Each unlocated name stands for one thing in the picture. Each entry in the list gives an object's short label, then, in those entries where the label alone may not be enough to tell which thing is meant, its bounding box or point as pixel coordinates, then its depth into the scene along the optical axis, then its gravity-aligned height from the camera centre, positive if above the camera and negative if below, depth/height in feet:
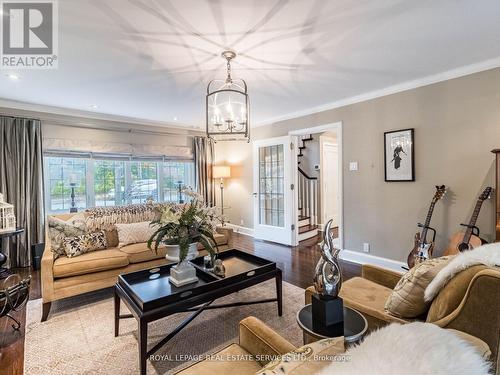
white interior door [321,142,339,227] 20.61 +0.23
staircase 20.61 -1.04
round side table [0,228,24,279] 10.71 -2.92
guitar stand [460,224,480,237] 8.80 -1.69
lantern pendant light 8.18 +2.14
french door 16.34 -0.30
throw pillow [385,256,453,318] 4.42 -1.91
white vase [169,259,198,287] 6.90 -2.38
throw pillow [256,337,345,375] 2.43 -1.72
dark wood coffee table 5.78 -2.68
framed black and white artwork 11.04 +1.22
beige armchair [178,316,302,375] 3.83 -2.71
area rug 6.09 -4.11
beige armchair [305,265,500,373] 3.47 -1.79
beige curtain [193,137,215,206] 19.54 +1.50
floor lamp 19.79 +1.11
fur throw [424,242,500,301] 3.91 -1.25
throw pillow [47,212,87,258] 9.30 -1.61
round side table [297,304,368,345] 3.64 -2.15
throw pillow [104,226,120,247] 10.91 -2.12
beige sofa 8.07 -2.84
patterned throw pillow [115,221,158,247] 10.89 -1.98
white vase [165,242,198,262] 6.75 -1.74
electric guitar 9.78 -2.36
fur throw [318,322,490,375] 2.05 -1.46
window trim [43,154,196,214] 14.06 +1.09
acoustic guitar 8.74 -1.84
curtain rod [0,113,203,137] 13.75 +3.64
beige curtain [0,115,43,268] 12.46 +0.47
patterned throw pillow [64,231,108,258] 9.19 -2.10
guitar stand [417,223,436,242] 10.01 -1.86
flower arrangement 6.58 -1.10
